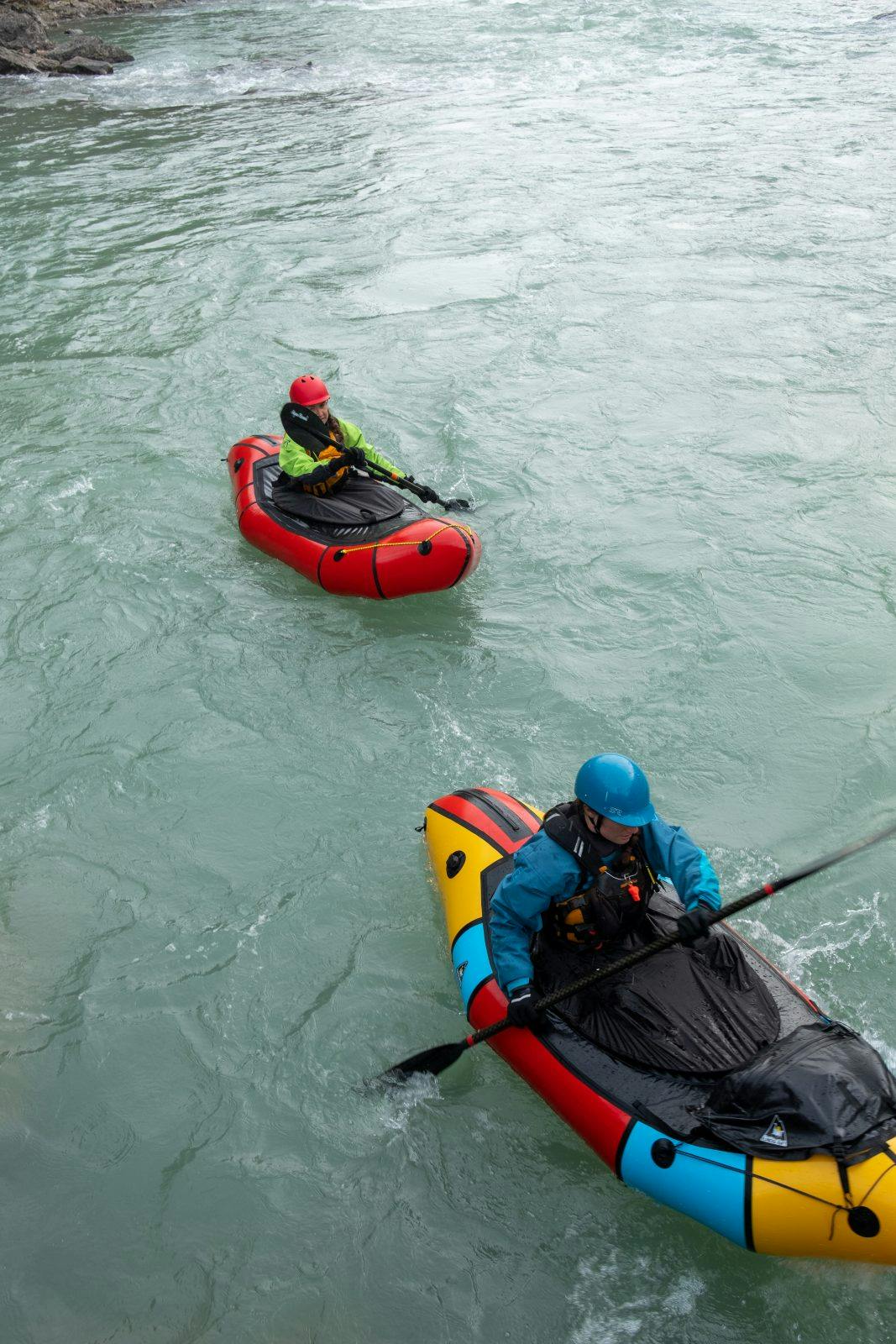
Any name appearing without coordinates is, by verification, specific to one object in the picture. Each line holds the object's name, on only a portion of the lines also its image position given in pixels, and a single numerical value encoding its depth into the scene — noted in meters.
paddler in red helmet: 6.71
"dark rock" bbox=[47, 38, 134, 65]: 21.38
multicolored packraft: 3.02
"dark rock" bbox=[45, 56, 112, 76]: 20.70
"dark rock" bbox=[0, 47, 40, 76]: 20.88
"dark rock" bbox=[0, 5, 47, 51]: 21.84
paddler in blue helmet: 3.54
